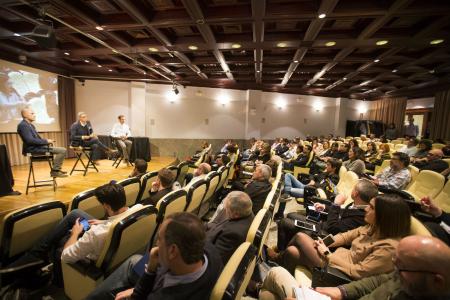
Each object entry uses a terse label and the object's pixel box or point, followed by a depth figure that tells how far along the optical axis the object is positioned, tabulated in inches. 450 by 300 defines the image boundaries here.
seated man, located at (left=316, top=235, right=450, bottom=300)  37.8
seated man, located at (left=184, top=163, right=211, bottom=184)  148.6
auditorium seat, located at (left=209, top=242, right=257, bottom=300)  37.1
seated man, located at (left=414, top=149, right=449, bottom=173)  165.6
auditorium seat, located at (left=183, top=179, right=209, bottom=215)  94.7
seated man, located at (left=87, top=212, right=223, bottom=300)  40.3
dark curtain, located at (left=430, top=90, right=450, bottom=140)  335.3
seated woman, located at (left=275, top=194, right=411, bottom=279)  58.2
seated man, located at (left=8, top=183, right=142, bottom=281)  60.5
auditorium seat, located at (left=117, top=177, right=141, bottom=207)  104.1
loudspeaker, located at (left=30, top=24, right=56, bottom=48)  142.0
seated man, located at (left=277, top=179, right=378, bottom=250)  82.2
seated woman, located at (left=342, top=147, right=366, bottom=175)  151.8
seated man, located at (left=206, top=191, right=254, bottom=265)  64.6
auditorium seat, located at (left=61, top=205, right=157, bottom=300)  58.2
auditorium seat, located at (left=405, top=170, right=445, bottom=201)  120.3
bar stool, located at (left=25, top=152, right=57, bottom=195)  152.4
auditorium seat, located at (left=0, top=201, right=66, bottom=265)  66.2
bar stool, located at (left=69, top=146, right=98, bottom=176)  198.8
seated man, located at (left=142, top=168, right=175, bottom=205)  103.7
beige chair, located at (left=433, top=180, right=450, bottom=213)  115.9
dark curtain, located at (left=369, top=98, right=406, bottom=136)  441.4
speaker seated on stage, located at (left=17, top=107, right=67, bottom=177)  149.9
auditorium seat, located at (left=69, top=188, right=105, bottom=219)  85.3
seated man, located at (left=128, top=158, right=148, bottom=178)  143.6
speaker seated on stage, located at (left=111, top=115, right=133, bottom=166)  260.7
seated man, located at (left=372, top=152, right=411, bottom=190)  137.9
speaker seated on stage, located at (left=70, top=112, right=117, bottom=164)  202.4
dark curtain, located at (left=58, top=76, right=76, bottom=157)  303.7
